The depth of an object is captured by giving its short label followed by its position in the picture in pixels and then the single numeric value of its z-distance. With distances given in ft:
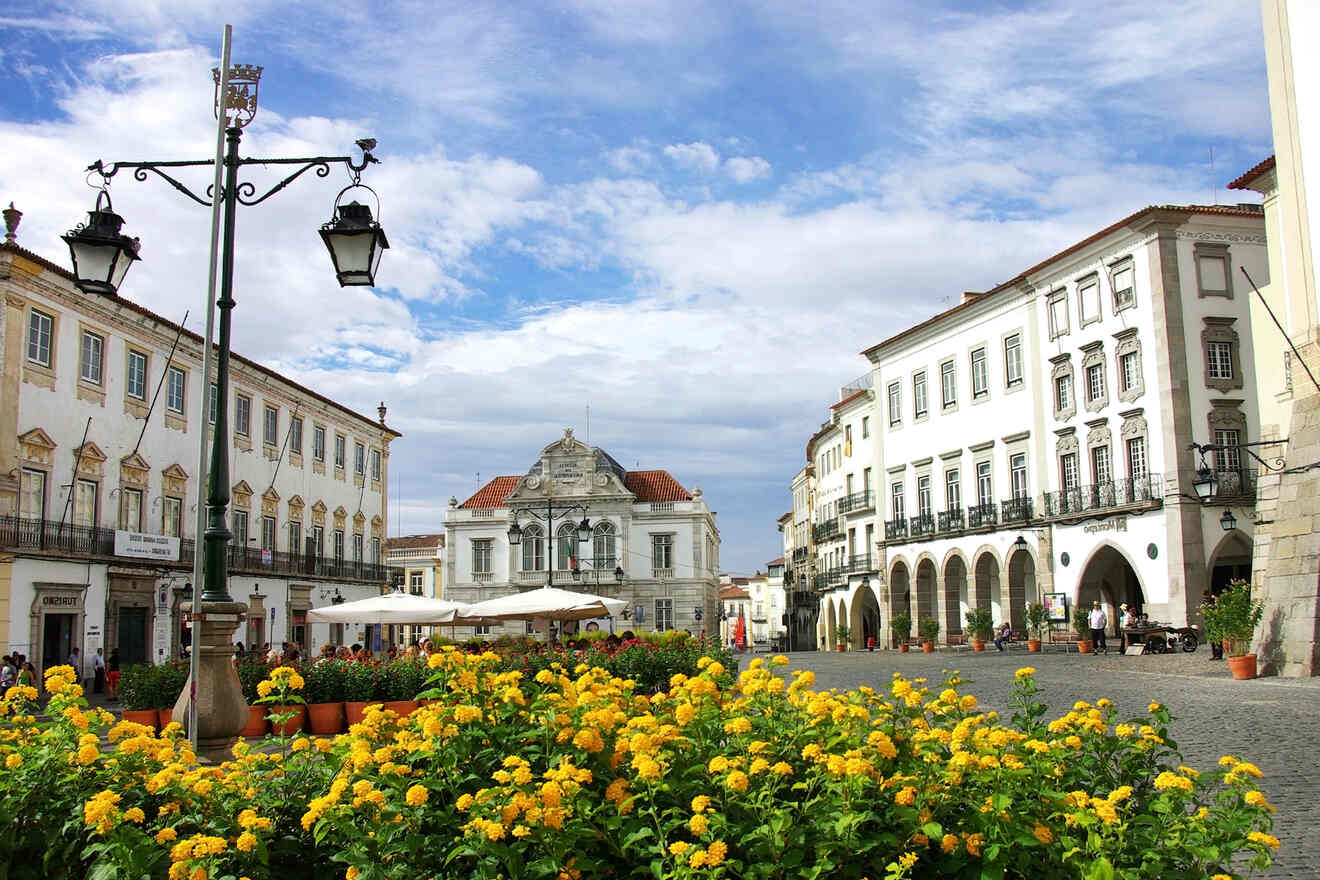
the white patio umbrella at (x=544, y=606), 75.05
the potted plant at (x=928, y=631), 137.49
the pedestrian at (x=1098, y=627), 103.04
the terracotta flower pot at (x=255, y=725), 42.55
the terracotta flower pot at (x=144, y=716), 43.21
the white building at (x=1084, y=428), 106.32
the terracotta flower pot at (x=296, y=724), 42.65
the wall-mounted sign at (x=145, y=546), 101.19
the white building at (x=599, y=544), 208.74
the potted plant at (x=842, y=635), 177.86
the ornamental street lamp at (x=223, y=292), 29.96
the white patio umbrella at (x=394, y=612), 70.74
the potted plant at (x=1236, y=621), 66.69
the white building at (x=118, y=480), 89.61
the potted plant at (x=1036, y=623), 115.85
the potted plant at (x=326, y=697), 45.96
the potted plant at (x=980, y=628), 129.59
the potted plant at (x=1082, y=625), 108.78
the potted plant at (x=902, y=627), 148.56
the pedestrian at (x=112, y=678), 84.25
